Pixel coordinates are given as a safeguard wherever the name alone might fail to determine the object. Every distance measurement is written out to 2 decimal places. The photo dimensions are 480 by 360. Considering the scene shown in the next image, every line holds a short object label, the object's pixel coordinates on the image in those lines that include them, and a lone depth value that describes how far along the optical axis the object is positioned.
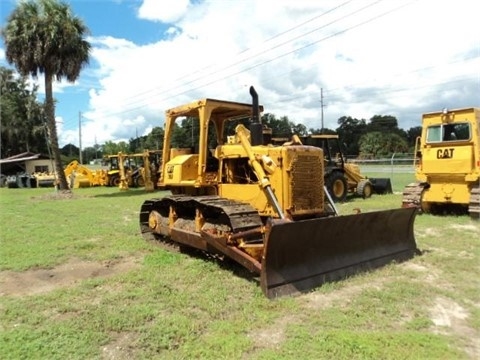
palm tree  20.78
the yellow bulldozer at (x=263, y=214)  5.68
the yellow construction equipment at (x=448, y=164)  10.88
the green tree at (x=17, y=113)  49.56
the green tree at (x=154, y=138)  72.00
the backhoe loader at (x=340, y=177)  15.20
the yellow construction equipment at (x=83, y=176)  29.58
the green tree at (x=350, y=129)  81.36
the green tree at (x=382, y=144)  62.84
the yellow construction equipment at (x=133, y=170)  25.03
